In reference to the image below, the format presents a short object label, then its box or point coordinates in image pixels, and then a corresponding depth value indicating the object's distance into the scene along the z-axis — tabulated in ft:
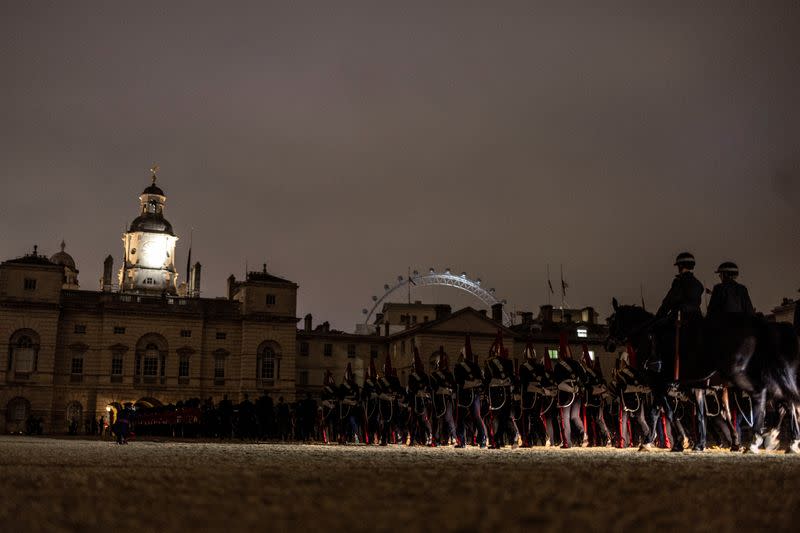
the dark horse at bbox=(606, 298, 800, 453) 50.70
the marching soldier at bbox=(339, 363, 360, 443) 99.91
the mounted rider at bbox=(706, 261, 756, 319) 56.59
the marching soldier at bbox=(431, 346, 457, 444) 77.46
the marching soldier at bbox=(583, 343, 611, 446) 74.13
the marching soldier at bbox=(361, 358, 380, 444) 94.02
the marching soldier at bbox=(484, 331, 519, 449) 68.39
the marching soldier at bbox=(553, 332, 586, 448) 67.05
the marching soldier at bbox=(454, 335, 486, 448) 72.59
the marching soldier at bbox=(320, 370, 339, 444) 105.81
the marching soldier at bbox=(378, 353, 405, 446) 89.86
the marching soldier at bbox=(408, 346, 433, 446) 82.94
